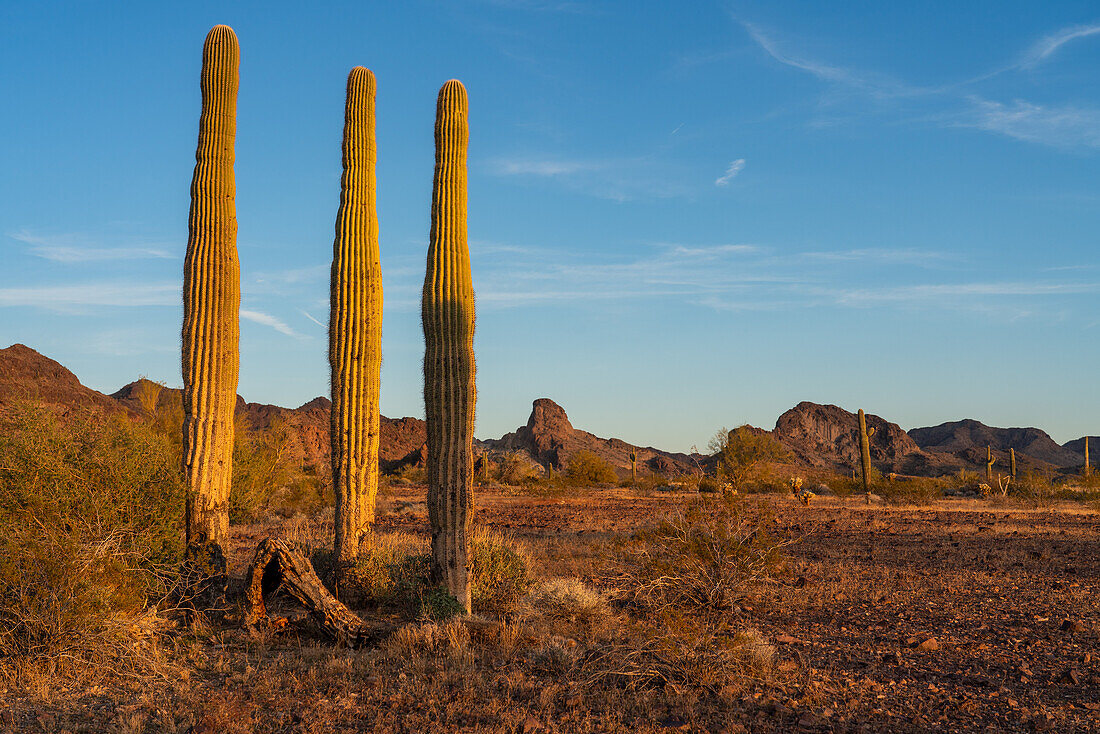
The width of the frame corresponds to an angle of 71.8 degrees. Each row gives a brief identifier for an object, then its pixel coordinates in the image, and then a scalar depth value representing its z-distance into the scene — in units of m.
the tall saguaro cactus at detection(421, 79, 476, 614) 8.91
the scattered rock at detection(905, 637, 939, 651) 7.62
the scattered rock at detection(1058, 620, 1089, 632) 8.43
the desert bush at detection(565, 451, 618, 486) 41.84
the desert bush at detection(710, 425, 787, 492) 41.72
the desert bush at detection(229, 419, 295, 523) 18.12
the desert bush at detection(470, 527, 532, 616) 9.48
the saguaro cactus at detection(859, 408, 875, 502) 32.59
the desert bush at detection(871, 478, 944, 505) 29.64
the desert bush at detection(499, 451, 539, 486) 42.56
